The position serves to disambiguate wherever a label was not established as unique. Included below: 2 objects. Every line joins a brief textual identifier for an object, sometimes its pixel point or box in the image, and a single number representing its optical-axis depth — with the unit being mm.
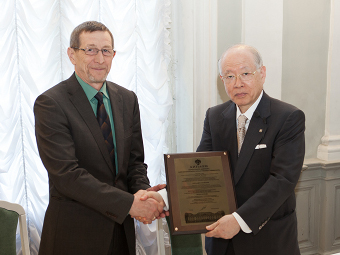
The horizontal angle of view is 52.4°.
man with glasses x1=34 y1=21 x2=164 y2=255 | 2084
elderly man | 1934
